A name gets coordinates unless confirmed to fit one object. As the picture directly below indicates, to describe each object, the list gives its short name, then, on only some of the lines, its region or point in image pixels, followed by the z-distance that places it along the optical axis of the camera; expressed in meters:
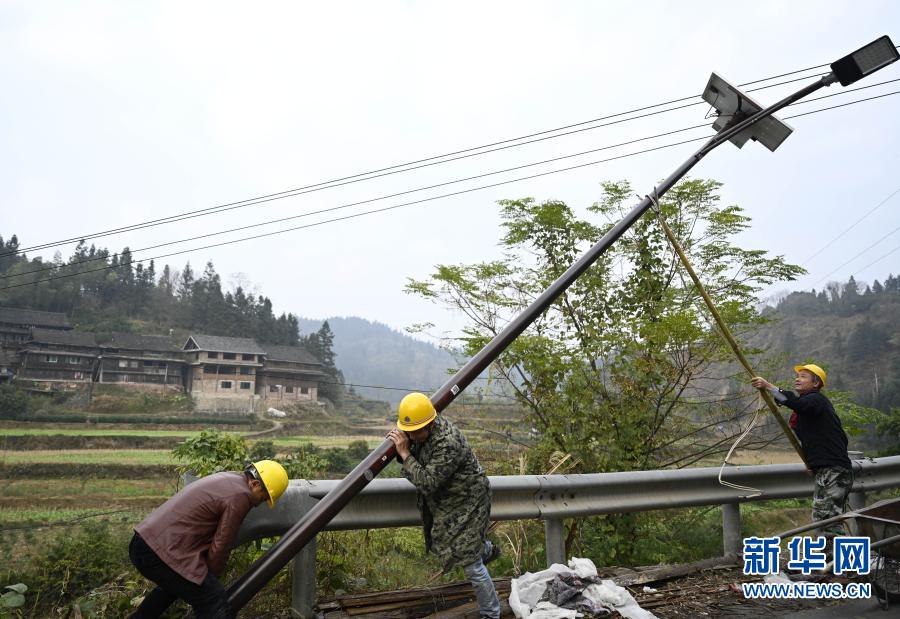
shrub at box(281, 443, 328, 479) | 5.50
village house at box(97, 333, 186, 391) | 50.00
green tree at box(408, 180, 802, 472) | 8.91
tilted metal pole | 3.42
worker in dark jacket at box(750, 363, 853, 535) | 5.38
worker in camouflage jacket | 3.89
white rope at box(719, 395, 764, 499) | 5.15
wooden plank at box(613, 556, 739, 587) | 4.81
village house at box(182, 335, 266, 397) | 52.69
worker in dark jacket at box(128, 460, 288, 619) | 3.30
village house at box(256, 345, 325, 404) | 55.84
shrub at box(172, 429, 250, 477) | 4.67
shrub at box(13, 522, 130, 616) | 3.97
